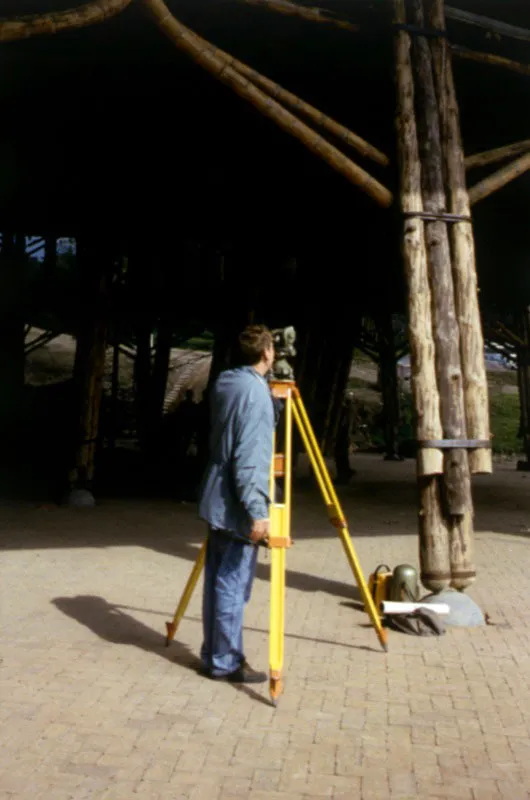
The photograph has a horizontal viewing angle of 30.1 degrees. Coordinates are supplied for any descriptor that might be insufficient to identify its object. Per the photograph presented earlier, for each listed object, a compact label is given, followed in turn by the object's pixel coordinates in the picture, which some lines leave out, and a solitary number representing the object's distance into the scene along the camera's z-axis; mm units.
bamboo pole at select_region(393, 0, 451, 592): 7406
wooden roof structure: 9000
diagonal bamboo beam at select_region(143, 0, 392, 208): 7441
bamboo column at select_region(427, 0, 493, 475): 7605
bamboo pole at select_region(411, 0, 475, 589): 7426
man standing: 5297
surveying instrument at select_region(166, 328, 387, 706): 5199
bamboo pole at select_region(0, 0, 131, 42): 6895
